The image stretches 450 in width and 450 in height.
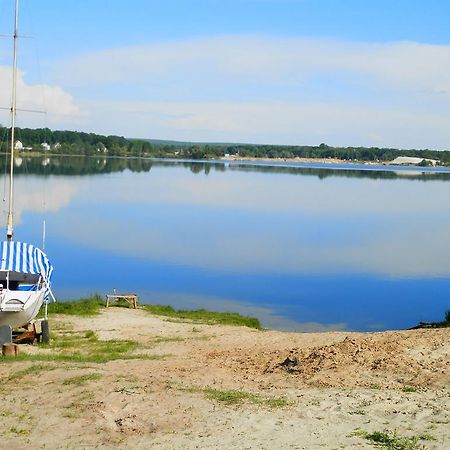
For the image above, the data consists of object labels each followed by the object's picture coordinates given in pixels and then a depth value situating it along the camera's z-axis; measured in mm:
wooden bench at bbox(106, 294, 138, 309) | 26812
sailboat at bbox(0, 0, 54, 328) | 19125
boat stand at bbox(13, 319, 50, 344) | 18438
